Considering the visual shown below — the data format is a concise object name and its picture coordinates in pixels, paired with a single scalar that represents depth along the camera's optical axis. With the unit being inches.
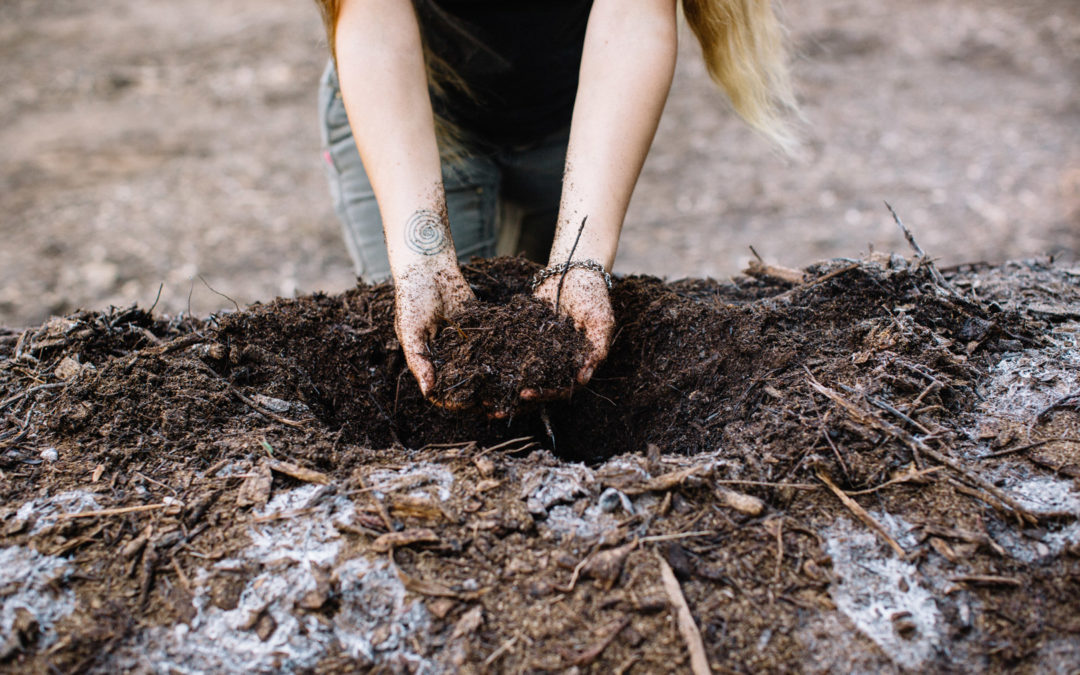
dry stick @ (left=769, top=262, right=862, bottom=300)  37.9
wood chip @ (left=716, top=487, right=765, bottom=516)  30.2
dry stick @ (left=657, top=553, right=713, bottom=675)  27.6
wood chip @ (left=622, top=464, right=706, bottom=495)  30.6
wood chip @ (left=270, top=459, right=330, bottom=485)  31.2
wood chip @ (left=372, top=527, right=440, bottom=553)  29.4
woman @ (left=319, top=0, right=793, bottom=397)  35.5
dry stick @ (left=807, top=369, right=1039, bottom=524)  29.7
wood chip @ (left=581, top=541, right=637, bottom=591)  28.8
